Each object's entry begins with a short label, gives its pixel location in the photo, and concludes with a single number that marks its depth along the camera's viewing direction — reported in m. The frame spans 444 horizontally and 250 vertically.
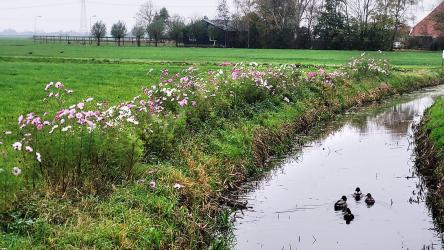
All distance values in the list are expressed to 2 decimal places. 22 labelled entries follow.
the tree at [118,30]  103.31
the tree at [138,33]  99.71
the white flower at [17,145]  7.18
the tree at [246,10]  85.38
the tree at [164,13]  118.38
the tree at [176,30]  94.31
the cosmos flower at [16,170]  7.24
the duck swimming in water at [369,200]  10.83
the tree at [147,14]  138.75
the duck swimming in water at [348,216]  9.99
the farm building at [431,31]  75.93
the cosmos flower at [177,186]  9.16
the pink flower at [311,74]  23.44
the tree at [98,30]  103.75
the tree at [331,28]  79.44
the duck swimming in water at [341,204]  10.49
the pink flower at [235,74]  16.20
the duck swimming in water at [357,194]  11.05
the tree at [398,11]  78.94
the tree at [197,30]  92.31
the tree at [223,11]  107.38
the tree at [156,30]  99.50
